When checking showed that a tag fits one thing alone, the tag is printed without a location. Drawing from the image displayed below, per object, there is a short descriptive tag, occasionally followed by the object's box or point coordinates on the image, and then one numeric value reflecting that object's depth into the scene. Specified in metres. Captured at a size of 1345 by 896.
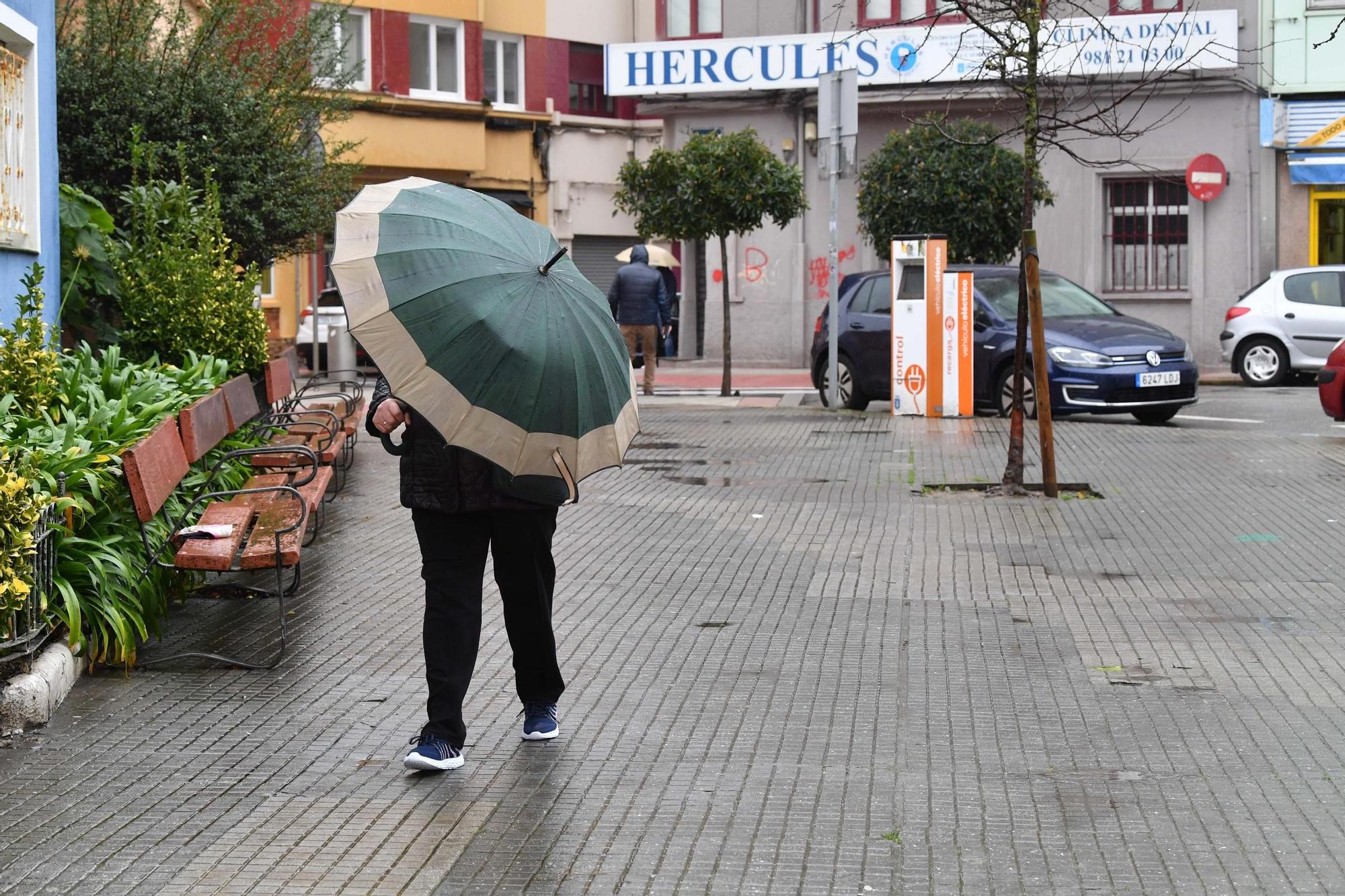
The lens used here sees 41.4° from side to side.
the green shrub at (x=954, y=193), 25.30
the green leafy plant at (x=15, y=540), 6.09
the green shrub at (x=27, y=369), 8.33
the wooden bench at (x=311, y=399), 13.45
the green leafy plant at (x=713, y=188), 22.52
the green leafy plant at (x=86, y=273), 13.08
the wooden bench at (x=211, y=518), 7.30
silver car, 23.98
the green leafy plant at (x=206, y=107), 15.01
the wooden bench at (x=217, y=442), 9.06
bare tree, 28.02
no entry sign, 29.30
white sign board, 28.61
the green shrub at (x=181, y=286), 12.69
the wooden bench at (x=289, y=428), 10.95
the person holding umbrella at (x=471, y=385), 5.26
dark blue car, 17.70
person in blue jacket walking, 23.16
